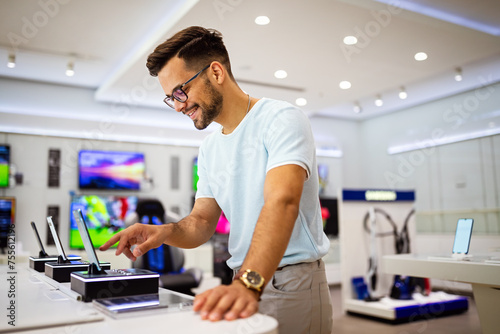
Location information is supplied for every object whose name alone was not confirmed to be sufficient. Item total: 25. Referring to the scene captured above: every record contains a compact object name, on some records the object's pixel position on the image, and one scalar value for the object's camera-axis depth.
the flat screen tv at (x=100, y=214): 6.23
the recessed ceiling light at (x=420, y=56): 4.94
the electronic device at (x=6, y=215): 5.79
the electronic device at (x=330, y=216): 8.07
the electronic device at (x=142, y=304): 0.97
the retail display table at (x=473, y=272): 2.49
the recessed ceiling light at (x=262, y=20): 3.89
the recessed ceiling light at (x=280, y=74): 5.34
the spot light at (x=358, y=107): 7.45
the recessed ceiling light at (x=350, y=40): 4.38
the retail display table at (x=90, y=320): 0.83
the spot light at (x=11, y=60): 5.03
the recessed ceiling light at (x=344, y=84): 5.85
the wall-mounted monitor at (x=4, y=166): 5.88
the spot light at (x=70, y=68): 5.41
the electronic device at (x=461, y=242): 2.83
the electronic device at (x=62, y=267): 1.57
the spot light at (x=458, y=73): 5.77
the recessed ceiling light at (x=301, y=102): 6.59
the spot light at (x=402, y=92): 6.40
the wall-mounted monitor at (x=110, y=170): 6.40
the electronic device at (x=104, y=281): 1.16
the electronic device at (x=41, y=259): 1.92
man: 1.09
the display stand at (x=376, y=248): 5.30
